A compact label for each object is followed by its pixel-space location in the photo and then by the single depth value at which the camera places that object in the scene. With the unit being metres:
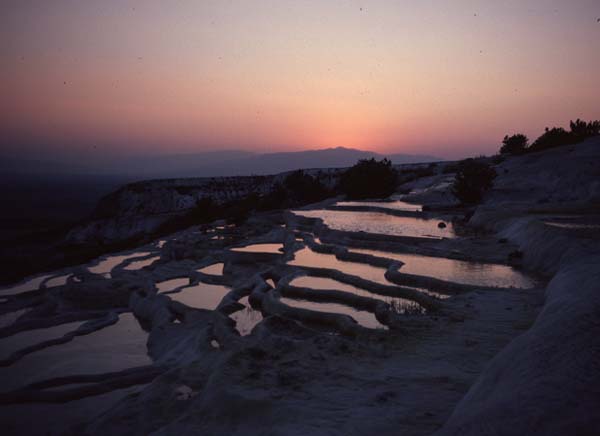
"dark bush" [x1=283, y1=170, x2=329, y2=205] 43.31
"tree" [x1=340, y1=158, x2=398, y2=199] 37.25
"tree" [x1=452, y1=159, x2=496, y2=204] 27.39
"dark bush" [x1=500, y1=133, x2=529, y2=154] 55.78
